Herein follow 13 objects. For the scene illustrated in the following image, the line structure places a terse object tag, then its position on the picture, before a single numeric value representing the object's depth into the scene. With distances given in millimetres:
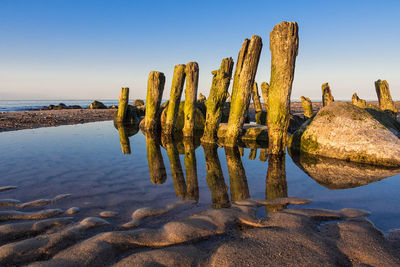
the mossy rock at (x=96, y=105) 35719
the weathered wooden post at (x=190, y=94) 10102
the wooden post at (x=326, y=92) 16531
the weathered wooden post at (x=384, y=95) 15469
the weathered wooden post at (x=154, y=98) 12250
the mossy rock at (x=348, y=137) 5785
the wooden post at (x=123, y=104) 16234
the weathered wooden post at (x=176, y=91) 10906
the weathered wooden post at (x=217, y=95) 8906
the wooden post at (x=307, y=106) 14988
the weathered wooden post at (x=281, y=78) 6328
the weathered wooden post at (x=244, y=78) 7746
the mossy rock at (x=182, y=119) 12430
